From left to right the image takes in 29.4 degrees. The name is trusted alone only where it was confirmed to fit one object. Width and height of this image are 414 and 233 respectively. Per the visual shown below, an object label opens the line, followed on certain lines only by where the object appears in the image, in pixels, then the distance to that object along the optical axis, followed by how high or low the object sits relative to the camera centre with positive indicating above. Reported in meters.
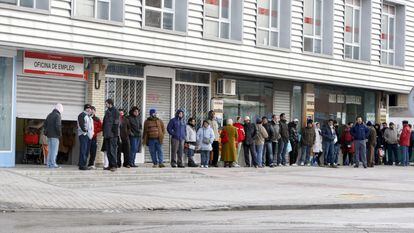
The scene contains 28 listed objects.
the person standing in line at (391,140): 31.34 -0.29
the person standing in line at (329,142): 28.58 -0.39
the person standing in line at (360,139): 28.33 -0.25
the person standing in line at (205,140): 24.75 -0.36
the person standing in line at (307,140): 28.16 -0.32
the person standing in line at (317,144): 28.62 -0.47
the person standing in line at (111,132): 20.89 -0.15
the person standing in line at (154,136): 23.34 -0.25
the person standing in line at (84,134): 20.80 -0.22
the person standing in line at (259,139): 25.95 -0.31
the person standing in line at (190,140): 24.55 -0.37
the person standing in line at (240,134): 25.75 -0.15
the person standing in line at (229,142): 25.28 -0.42
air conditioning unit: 27.22 +1.48
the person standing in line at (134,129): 22.86 -0.06
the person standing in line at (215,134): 25.53 -0.17
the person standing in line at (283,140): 27.08 -0.34
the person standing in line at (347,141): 29.78 -0.37
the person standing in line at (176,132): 23.66 -0.12
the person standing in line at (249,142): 25.64 -0.41
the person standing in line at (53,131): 20.52 -0.16
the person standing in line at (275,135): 26.62 -0.16
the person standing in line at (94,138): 21.28 -0.32
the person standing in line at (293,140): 28.16 -0.34
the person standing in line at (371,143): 29.56 -0.41
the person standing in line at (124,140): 22.17 -0.37
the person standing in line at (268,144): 26.45 -0.47
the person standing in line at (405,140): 31.20 -0.28
